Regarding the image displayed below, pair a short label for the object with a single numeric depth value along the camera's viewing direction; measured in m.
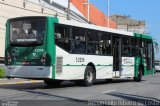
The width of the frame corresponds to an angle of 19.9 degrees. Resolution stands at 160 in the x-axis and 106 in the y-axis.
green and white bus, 20.10
